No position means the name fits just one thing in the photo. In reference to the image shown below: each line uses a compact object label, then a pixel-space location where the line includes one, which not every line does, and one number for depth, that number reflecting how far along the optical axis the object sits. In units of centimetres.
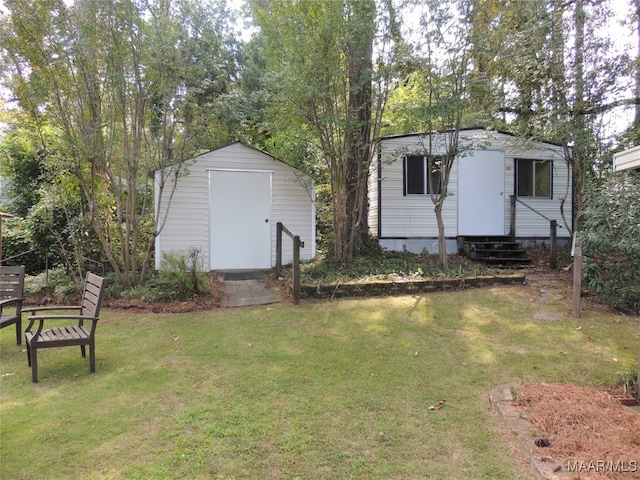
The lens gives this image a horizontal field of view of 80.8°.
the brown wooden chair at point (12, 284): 446
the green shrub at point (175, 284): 616
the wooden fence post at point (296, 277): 600
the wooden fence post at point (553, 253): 861
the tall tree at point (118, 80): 558
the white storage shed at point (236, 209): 785
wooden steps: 891
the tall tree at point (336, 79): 667
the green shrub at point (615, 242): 545
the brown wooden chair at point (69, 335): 337
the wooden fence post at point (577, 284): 534
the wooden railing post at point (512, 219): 1020
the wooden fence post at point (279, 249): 758
